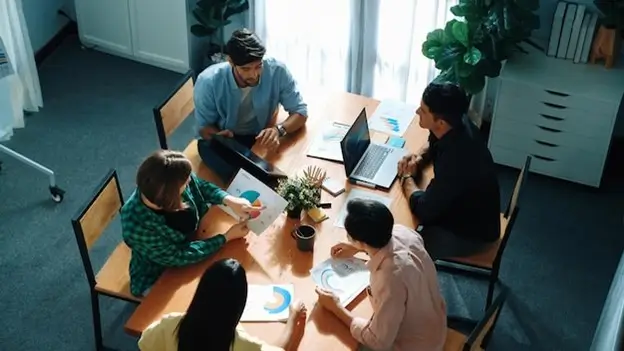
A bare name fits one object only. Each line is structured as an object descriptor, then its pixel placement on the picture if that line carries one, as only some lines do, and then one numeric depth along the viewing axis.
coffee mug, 3.08
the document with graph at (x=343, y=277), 2.96
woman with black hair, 2.42
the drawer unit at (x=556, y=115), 4.39
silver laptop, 3.46
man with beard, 3.62
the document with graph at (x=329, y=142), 3.60
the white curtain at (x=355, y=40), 4.81
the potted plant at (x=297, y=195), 3.21
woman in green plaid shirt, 2.96
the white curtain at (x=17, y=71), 4.76
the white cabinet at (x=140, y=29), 5.25
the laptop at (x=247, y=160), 3.39
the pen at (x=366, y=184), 3.46
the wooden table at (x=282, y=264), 2.82
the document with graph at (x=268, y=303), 2.85
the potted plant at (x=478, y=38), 4.30
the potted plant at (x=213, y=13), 5.03
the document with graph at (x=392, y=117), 3.80
